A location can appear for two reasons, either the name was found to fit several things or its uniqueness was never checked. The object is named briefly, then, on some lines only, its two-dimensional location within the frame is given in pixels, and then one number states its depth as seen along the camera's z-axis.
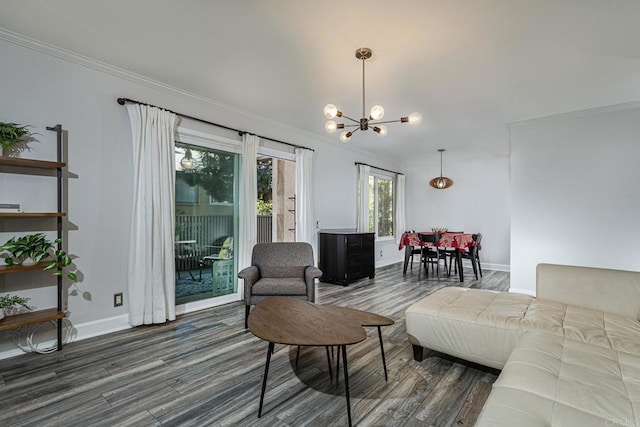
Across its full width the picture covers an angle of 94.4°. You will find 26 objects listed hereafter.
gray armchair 3.12
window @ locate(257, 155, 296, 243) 6.57
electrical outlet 3.05
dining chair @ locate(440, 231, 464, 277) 5.82
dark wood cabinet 5.16
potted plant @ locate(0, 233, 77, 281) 2.35
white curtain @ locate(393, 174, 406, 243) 7.79
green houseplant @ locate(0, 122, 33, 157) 2.36
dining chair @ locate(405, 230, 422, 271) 6.18
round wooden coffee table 1.68
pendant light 7.36
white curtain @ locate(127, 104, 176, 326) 3.10
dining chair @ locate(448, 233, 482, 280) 5.64
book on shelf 2.41
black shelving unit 2.33
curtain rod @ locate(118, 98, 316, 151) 3.06
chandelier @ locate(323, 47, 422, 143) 2.65
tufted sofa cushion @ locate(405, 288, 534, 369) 2.06
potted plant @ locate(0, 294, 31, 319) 2.38
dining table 5.51
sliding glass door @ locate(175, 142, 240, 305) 3.65
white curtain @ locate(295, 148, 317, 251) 5.03
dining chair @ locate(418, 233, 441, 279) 5.65
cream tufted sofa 1.18
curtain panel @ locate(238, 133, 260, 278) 4.13
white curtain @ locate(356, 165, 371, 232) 6.45
